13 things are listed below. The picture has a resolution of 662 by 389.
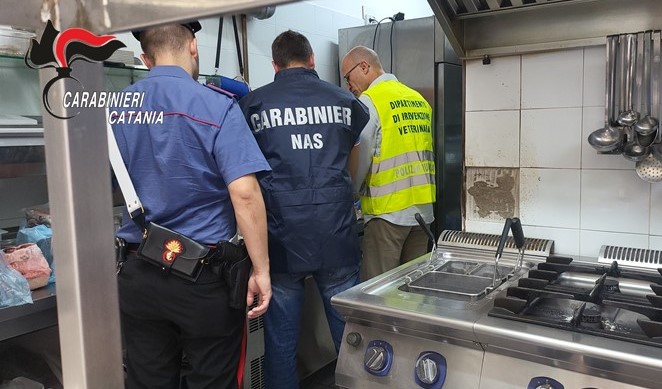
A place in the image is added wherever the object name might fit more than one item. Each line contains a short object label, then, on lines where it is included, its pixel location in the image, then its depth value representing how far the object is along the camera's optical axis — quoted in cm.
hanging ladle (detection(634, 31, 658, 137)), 135
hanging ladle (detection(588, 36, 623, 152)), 139
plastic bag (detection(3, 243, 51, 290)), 141
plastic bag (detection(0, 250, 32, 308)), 133
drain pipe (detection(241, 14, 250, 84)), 256
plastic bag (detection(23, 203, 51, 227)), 161
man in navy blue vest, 169
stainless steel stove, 96
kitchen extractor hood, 142
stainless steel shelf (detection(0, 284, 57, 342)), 132
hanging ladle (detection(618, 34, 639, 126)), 138
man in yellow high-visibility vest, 210
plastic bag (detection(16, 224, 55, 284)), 152
